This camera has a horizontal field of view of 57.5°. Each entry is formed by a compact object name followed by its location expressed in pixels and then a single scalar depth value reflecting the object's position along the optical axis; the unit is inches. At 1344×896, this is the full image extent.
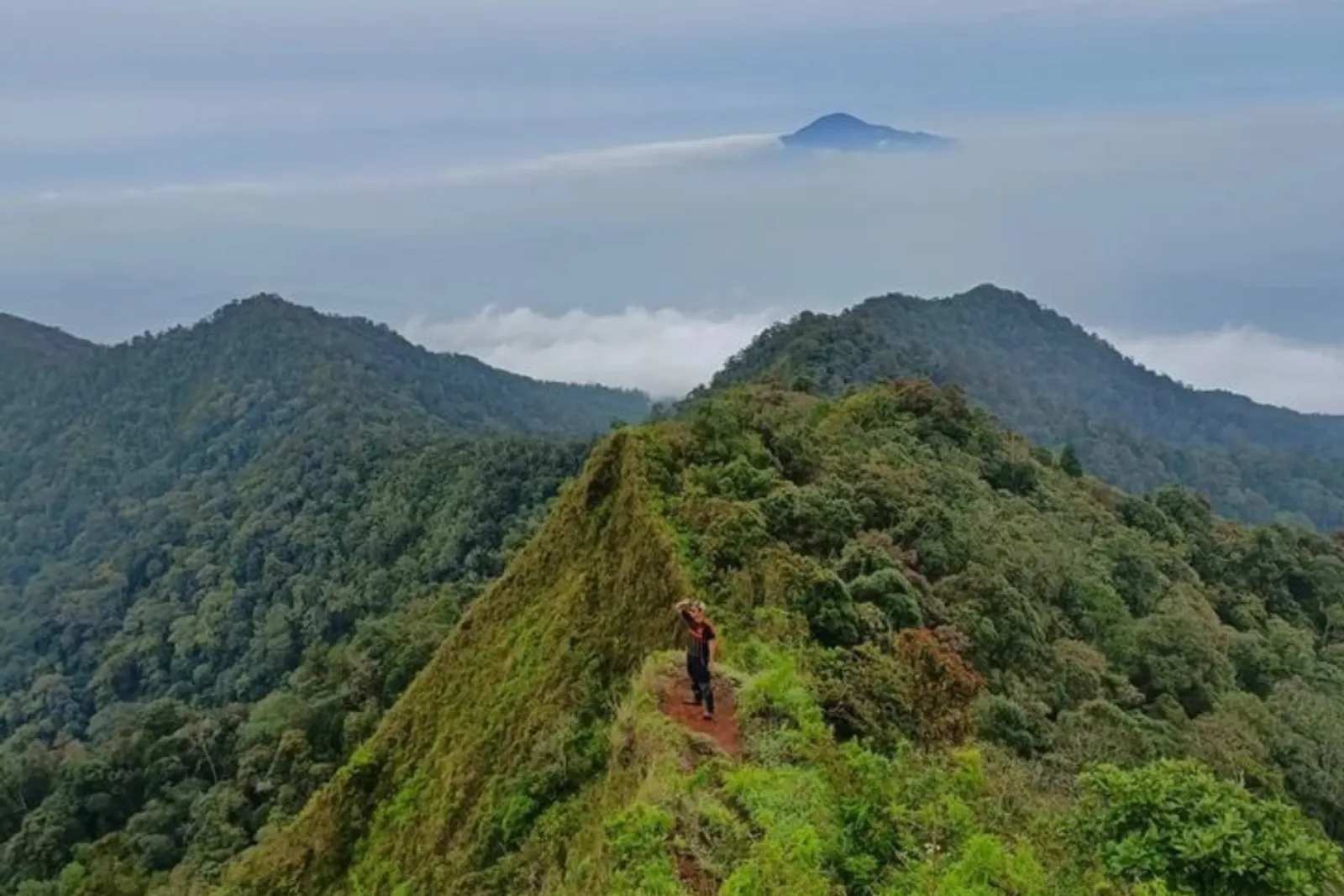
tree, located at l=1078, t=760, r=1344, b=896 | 365.1
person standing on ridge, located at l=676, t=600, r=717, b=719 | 455.8
